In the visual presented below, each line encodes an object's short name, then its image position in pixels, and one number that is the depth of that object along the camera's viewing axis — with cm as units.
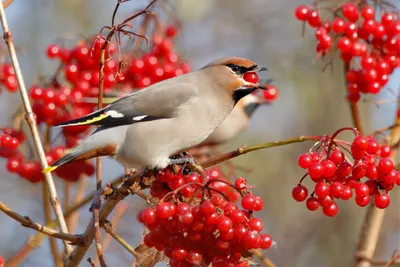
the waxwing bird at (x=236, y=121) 1105
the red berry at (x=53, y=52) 754
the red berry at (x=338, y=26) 662
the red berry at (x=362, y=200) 429
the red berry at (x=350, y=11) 663
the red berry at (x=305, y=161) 426
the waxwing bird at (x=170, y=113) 568
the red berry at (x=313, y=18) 684
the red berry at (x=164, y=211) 399
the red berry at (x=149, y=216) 408
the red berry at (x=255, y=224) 398
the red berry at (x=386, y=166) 422
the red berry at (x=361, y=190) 427
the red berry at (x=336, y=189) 426
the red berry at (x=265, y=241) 402
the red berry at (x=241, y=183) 412
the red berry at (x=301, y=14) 685
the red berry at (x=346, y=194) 425
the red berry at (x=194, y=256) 398
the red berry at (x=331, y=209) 439
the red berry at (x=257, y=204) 403
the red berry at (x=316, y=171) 416
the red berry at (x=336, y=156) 424
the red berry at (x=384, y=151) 447
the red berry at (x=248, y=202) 402
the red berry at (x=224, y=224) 388
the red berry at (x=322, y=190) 427
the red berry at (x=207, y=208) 391
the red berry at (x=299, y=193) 437
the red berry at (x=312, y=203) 436
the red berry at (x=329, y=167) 420
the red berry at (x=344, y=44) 657
